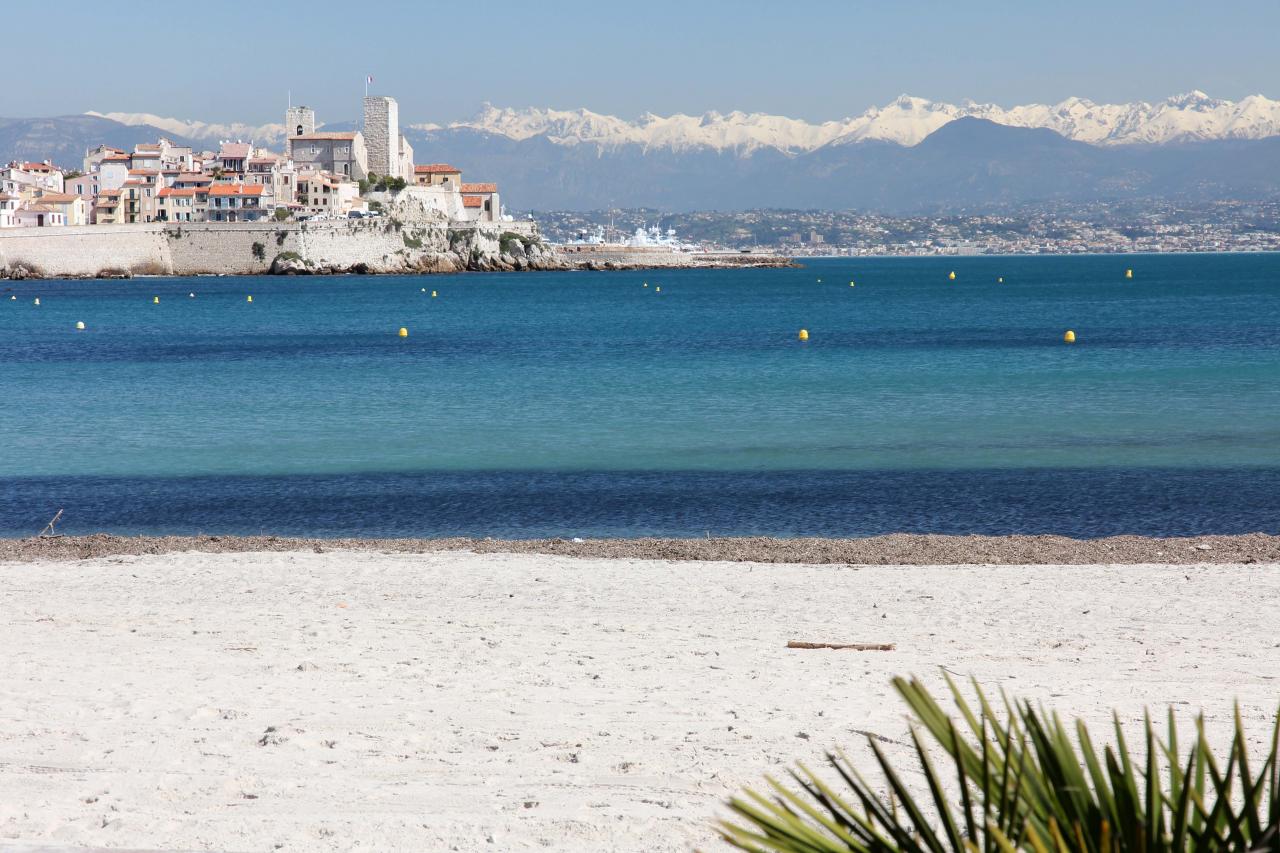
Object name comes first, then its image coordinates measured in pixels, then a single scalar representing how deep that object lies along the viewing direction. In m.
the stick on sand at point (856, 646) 17.84
